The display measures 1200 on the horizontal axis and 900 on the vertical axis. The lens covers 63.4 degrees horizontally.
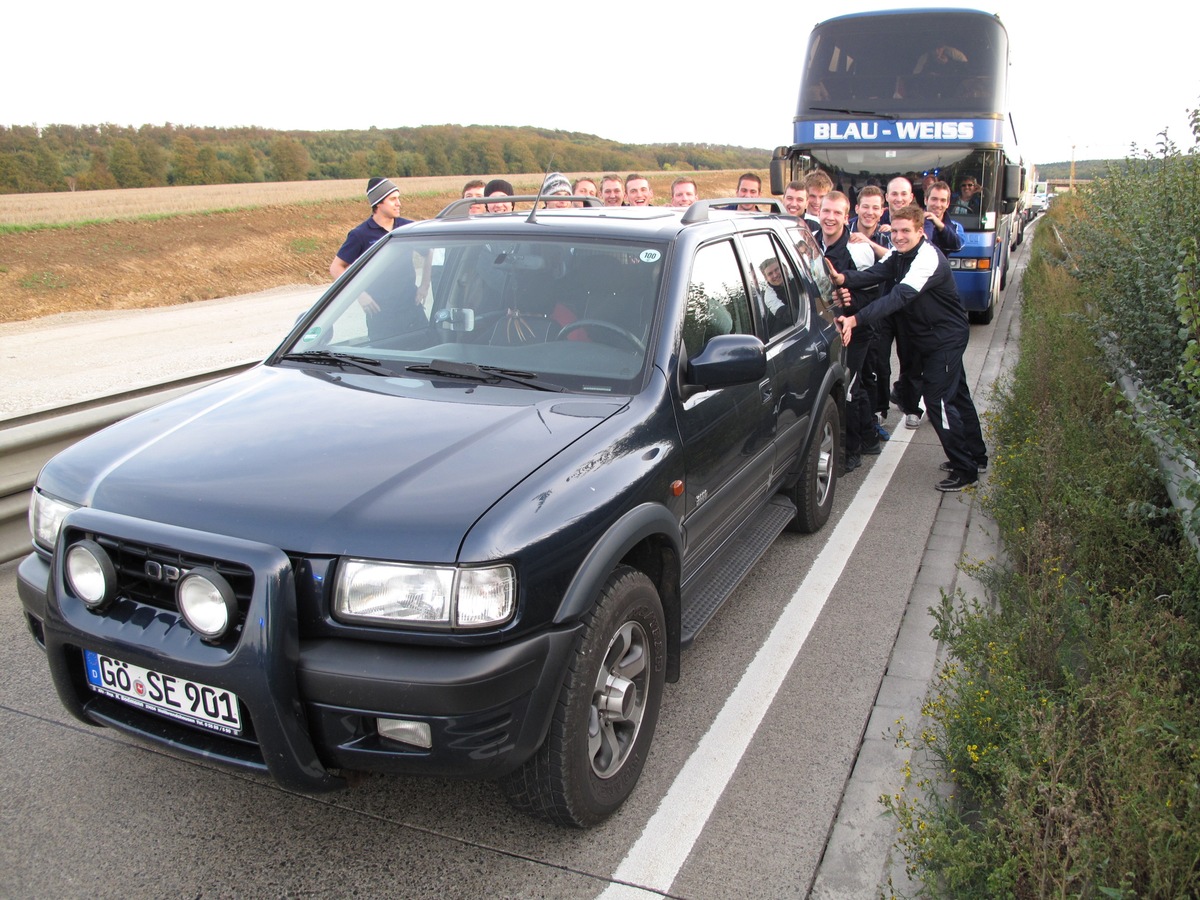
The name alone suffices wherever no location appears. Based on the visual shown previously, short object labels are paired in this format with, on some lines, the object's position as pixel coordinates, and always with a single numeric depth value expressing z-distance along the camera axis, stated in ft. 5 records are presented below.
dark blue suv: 8.38
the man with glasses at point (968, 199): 39.96
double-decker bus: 39.11
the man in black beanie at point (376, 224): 23.54
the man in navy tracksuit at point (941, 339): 22.07
